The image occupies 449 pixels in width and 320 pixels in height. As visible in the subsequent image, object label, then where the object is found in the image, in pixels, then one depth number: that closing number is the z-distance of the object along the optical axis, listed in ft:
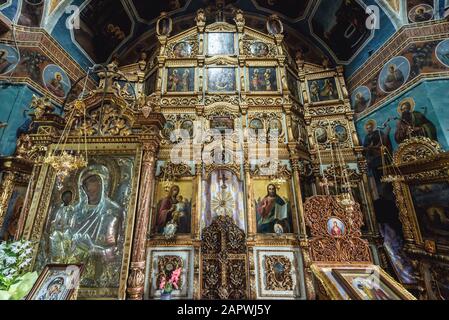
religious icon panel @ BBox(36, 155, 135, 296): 13.69
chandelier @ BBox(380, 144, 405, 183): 19.92
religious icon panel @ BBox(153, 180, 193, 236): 20.48
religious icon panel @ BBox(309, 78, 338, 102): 28.43
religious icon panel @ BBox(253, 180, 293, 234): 20.79
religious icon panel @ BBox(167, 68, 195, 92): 26.78
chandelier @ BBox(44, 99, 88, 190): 16.18
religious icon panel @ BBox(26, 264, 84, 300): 9.53
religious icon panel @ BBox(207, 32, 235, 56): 28.68
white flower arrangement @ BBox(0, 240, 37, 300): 10.02
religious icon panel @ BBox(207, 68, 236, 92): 26.71
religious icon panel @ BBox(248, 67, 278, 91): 27.14
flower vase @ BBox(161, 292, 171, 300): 18.28
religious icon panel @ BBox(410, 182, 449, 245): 16.92
